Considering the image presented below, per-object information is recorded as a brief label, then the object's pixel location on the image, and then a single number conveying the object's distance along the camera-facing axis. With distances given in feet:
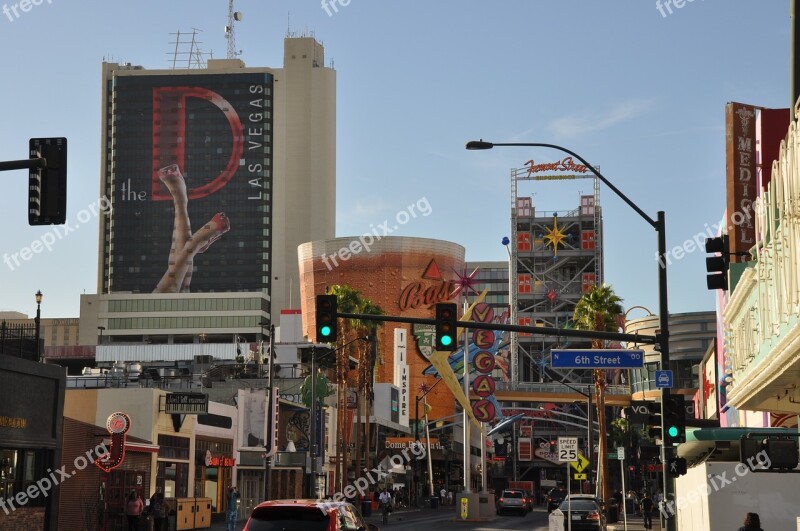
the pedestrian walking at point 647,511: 173.58
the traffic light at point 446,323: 82.99
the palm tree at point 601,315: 200.44
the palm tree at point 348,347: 244.63
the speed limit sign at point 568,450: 118.11
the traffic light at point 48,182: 59.31
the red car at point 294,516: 66.28
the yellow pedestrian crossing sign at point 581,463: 137.92
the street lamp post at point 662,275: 83.41
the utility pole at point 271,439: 153.48
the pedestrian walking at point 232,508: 147.33
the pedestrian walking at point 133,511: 131.03
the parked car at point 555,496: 204.66
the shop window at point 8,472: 110.93
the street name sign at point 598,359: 91.45
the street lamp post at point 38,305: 122.99
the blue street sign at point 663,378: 86.30
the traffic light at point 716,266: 83.92
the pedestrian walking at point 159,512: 134.51
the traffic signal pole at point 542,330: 82.33
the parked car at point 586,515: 140.97
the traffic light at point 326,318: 82.74
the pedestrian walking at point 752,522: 64.49
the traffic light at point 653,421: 83.51
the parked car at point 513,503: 249.75
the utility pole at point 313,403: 178.05
